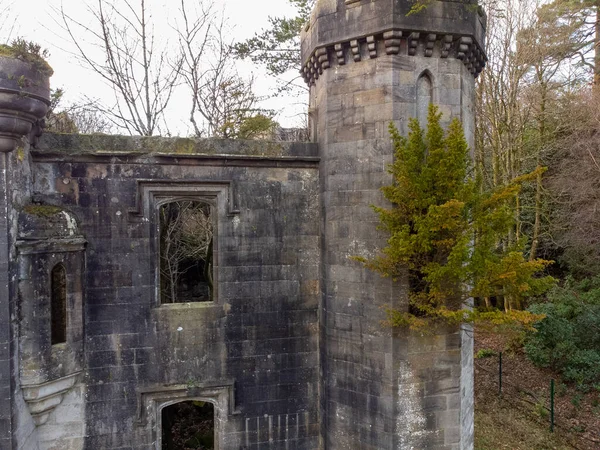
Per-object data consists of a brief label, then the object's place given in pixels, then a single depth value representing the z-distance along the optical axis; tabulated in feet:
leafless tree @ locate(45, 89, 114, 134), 22.92
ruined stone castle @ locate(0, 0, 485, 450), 19.06
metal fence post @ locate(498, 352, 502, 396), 36.69
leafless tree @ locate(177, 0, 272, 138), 39.52
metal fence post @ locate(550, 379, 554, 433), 31.14
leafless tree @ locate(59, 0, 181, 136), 39.67
